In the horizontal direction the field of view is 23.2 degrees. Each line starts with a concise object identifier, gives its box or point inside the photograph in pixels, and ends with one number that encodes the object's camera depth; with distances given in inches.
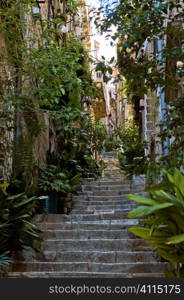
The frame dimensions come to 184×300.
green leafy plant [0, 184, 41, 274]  206.5
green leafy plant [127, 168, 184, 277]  139.9
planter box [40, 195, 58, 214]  322.4
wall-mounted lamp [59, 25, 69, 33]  450.9
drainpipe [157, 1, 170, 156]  317.7
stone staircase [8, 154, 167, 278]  205.6
